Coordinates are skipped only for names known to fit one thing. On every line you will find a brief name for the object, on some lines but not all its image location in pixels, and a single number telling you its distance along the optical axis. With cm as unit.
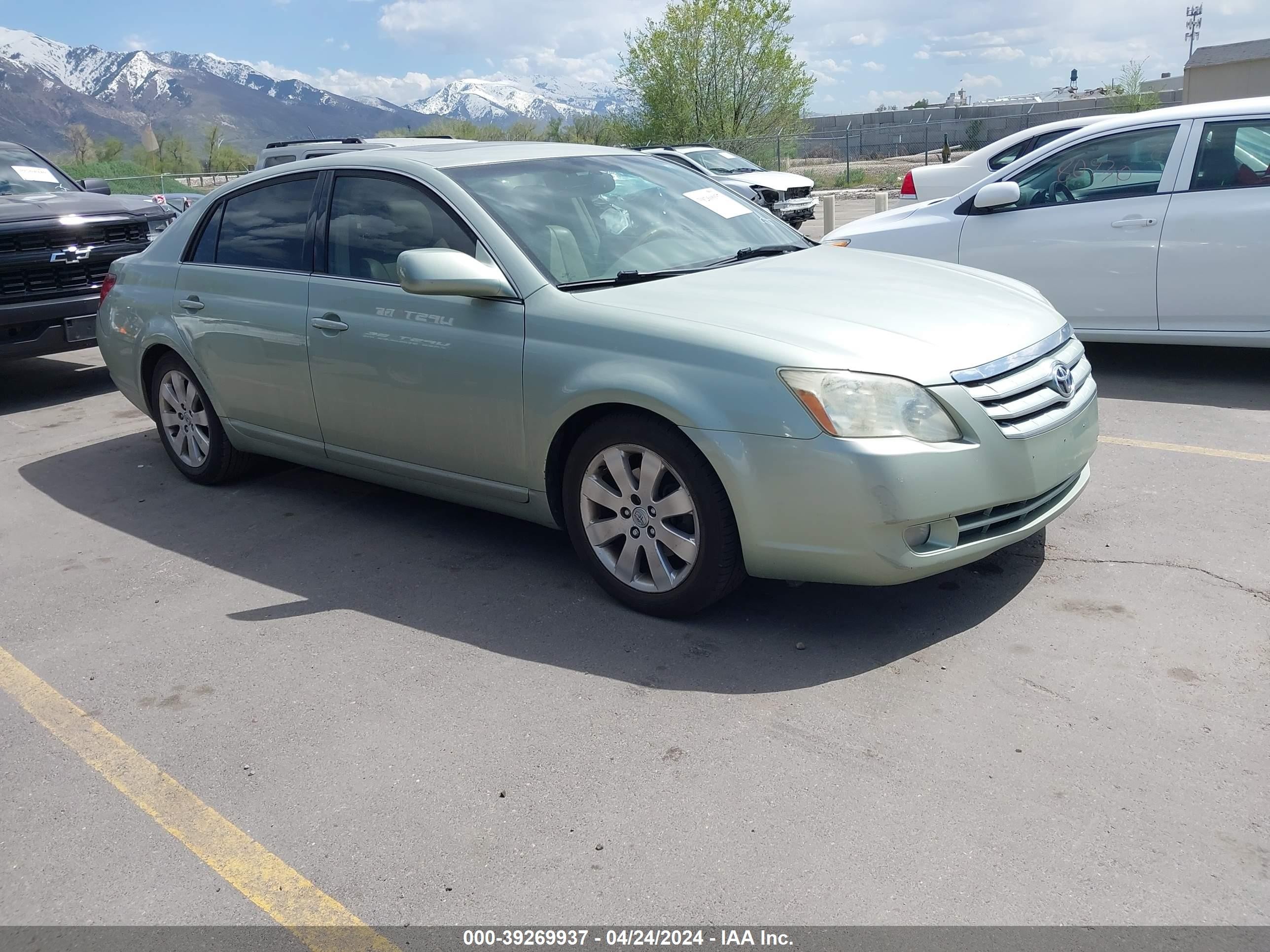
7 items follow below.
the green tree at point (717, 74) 4031
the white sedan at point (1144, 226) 646
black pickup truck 843
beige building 3297
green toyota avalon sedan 355
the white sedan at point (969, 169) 1123
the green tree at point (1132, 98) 3884
